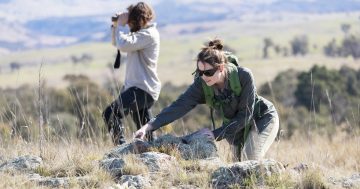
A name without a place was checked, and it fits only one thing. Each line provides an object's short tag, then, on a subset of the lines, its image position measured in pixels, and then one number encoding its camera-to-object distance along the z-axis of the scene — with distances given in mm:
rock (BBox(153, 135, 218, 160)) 11672
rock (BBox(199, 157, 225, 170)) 11016
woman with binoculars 14609
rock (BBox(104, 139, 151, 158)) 11766
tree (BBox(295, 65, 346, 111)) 60212
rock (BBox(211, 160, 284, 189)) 10141
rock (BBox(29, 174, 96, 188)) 10258
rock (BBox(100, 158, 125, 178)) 10771
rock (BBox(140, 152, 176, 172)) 10859
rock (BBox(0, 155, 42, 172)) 11156
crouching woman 11578
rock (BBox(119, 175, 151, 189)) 10180
